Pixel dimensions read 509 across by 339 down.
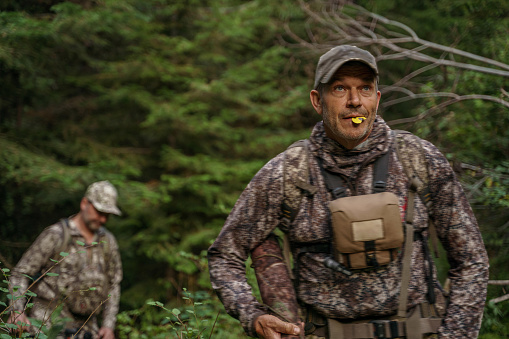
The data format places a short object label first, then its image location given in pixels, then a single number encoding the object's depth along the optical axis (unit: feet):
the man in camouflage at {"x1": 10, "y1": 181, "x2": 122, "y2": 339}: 16.28
